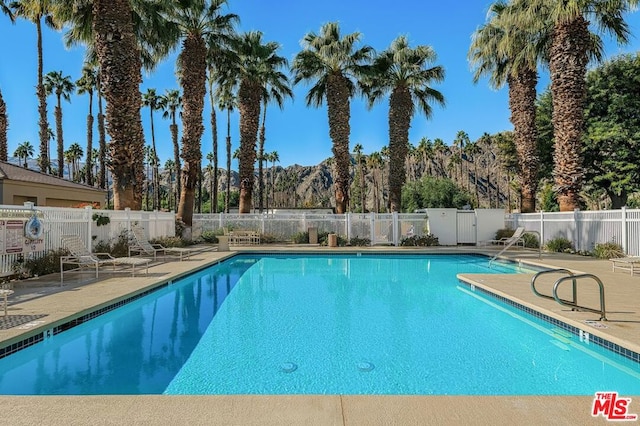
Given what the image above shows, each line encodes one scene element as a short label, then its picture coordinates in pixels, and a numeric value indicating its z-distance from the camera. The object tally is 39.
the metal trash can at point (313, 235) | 19.28
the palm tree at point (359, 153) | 60.35
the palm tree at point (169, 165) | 73.62
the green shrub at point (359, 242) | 19.08
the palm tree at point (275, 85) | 23.59
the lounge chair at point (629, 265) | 9.30
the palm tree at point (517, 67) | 18.17
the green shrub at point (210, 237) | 20.44
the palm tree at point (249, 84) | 22.23
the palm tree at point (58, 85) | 33.88
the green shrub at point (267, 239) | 19.83
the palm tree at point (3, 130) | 22.28
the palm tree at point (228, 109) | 34.50
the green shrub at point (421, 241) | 18.66
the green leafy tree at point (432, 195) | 40.56
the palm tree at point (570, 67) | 15.23
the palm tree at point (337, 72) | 21.05
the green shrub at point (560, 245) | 15.40
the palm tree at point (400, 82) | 21.62
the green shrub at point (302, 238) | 19.70
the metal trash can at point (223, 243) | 16.27
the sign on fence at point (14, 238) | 7.95
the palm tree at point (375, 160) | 62.69
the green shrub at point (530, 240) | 17.36
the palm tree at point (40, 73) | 22.98
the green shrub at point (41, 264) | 8.87
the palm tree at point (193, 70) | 18.19
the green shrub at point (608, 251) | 12.69
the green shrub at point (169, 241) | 15.72
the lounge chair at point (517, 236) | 13.53
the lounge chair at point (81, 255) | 8.93
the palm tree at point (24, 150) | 54.97
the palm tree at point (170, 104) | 40.34
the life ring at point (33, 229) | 8.39
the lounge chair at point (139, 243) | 12.12
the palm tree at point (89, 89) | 30.95
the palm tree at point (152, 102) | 40.00
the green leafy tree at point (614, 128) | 20.80
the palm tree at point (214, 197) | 30.18
